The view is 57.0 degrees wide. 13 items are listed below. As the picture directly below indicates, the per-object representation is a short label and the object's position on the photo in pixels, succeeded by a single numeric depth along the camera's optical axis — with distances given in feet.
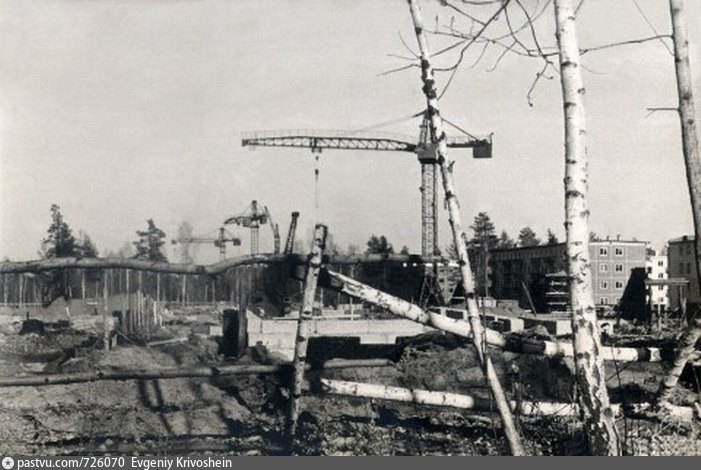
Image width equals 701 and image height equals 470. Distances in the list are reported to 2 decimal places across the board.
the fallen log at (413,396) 18.54
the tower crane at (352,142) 157.69
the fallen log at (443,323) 18.13
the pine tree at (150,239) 228.14
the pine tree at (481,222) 245.86
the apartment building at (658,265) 235.36
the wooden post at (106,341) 44.68
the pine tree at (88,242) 172.37
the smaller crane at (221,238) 233.96
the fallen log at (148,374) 18.53
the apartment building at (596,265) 182.39
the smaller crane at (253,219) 190.68
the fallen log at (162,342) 57.58
